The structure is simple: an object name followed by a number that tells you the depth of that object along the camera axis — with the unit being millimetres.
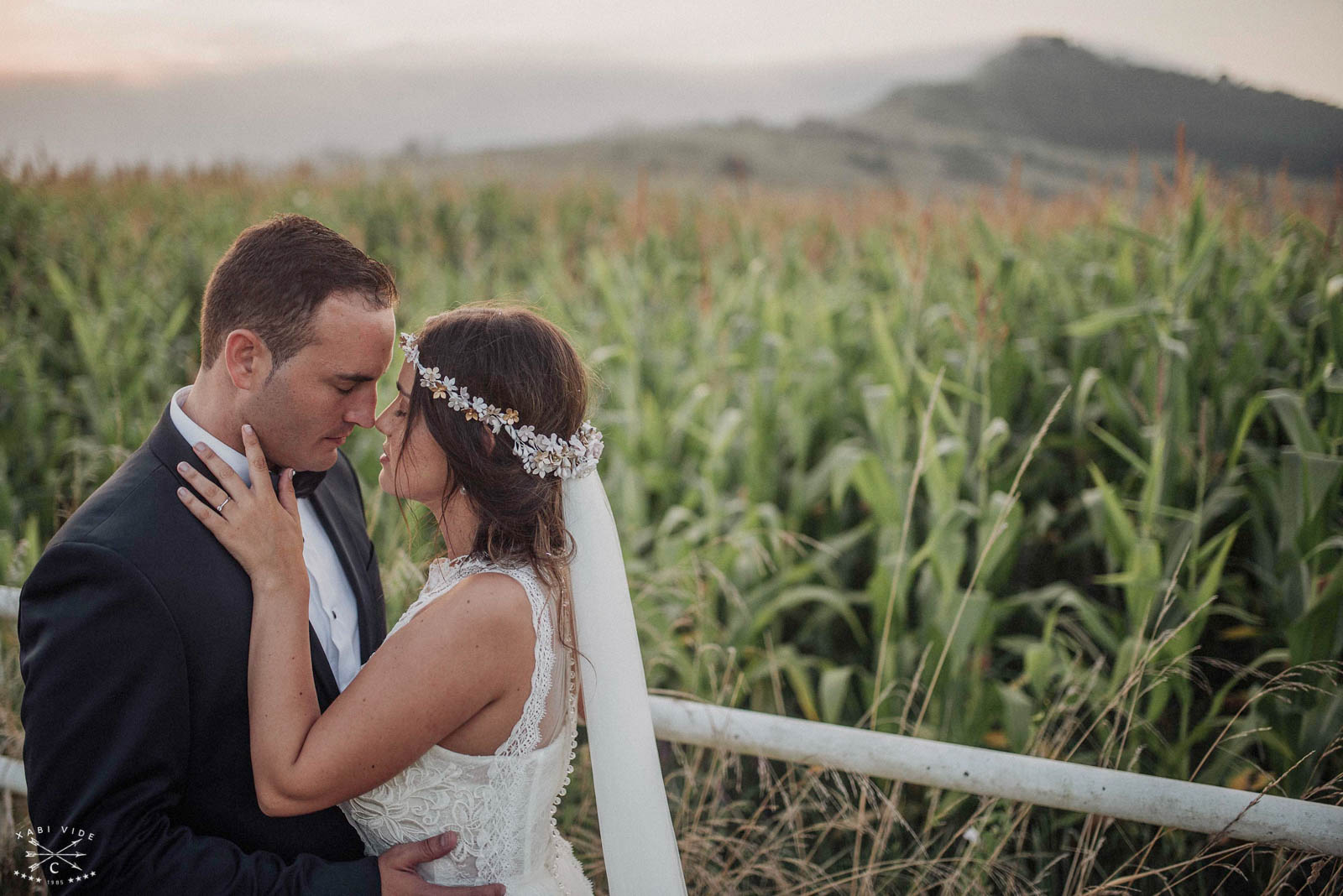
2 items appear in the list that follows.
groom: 1305
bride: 1388
